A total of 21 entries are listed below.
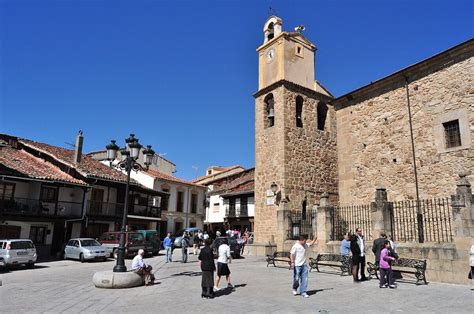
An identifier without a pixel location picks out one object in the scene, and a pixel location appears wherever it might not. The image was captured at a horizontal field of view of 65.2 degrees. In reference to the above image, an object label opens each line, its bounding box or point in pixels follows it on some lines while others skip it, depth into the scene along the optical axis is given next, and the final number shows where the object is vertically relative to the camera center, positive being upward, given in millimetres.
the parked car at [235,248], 20047 -1065
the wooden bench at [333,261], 12109 -1095
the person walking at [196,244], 24248 -1116
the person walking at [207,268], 8484 -942
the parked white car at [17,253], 15688 -1249
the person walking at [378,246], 10516 -421
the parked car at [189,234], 30336 -675
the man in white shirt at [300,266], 8586 -854
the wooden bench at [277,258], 15050 -1169
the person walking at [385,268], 9500 -934
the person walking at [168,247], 17781 -965
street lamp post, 11844 +2323
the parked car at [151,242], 21719 -934
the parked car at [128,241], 20438 -893
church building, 15148 +4834
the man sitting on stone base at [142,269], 10414 -1194
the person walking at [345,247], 12320 -541
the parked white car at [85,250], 19125 -1302
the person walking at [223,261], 9453 -833
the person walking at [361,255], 10656 -688
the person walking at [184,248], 18047 -1007
